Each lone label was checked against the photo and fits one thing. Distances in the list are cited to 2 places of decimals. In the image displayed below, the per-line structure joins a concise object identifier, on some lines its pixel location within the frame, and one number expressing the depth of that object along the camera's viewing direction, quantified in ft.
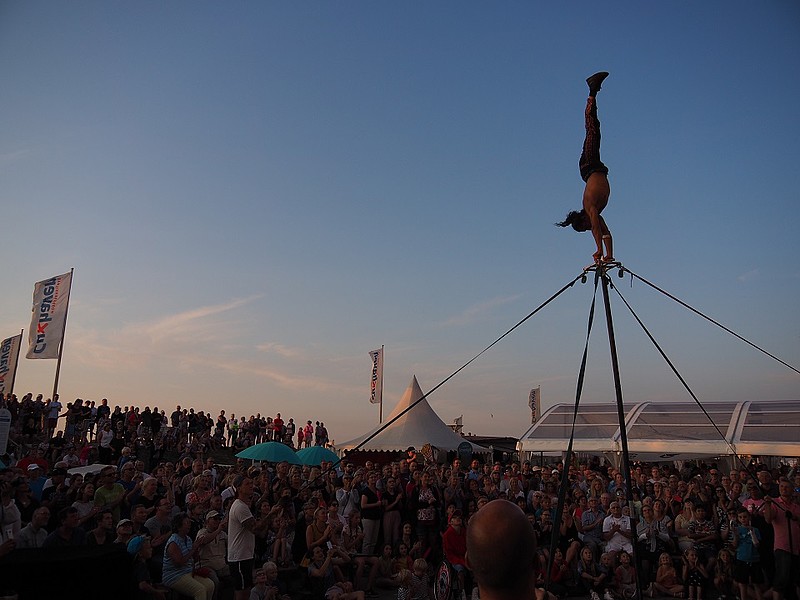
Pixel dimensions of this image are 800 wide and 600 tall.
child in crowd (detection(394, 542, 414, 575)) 29.14
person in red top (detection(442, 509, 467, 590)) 26.84
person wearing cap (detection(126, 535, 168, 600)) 19.63
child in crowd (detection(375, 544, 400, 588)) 29.12
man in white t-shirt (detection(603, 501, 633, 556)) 30.76
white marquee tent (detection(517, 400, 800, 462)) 42.63
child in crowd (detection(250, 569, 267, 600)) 21.81
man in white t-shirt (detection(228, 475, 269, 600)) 21.36
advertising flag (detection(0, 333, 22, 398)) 62.28
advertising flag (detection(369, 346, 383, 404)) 81.71
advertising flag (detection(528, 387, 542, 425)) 114.32
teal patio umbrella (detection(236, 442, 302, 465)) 38.40
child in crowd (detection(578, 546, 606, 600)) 29.50
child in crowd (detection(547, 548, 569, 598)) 29.66
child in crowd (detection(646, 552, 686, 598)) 30.19
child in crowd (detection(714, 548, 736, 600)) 28.73
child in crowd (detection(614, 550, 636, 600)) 29.43
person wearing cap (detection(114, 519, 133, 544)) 20.52
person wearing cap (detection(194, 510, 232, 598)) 22.27
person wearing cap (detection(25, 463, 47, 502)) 25.34
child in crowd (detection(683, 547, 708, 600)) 29.58
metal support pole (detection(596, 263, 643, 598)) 15.19
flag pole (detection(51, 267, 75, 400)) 51.71
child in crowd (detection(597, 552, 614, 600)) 29.89
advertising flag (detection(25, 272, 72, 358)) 52.95
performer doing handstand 17.89
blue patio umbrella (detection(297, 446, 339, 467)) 40.81
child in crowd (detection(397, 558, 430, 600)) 26.13
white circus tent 56.70
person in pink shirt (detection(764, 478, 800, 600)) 25.75
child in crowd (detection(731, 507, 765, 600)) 27.30
